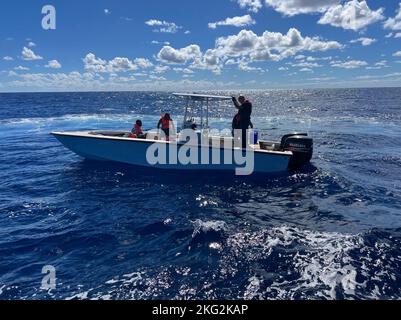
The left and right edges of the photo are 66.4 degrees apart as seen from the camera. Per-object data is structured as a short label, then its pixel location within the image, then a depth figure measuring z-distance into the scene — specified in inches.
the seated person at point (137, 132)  583.5
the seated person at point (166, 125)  561.0
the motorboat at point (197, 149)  534.3
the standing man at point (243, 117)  533.0
